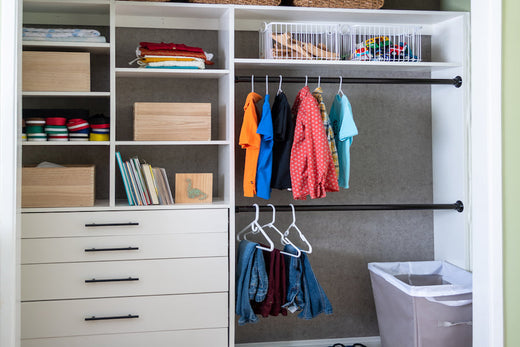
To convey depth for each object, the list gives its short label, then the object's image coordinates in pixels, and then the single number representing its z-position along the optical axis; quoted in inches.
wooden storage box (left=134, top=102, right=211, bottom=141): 108.4
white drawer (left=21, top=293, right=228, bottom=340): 102.6
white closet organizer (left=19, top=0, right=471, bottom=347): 103.4
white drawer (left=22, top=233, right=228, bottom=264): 102.6
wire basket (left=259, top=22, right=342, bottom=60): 113.3
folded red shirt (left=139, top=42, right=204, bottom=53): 108.6
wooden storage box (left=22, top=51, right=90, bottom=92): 104.0
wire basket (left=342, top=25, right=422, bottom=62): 115.9
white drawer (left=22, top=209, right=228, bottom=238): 102.7
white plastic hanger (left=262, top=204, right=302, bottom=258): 109.7
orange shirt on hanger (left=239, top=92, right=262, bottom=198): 109.0
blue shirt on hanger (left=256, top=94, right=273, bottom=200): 109.3
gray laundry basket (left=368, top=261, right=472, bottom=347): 102.6
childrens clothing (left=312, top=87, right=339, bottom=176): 112.0
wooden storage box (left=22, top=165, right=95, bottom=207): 103.0
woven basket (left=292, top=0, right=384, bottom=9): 112.2
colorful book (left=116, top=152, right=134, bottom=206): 106.7
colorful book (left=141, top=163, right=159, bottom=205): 107.8
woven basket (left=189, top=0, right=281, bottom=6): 110.3
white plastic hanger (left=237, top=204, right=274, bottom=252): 109.7
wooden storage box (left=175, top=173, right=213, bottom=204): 110.5
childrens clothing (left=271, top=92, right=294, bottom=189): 110.5
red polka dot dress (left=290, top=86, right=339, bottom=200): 106.8
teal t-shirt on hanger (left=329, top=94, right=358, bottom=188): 110.8
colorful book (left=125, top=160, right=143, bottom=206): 107.0
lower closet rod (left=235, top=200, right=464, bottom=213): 111.7
